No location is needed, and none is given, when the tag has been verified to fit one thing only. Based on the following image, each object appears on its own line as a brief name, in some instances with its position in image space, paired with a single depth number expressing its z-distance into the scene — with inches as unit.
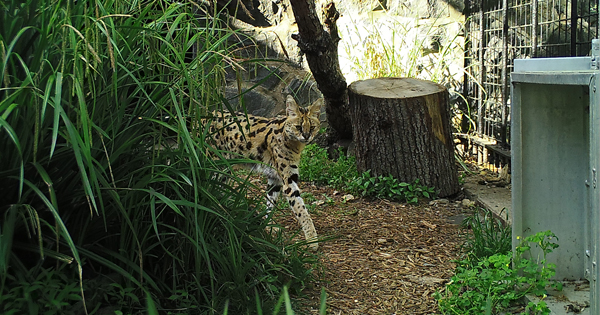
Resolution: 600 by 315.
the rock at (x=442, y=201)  234.1
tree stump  237.9
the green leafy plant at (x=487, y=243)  153.5
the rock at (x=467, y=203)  230.5
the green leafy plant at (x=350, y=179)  238.4
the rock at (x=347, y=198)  239.9
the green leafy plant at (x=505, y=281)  121.2
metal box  125.7
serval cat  211.8
